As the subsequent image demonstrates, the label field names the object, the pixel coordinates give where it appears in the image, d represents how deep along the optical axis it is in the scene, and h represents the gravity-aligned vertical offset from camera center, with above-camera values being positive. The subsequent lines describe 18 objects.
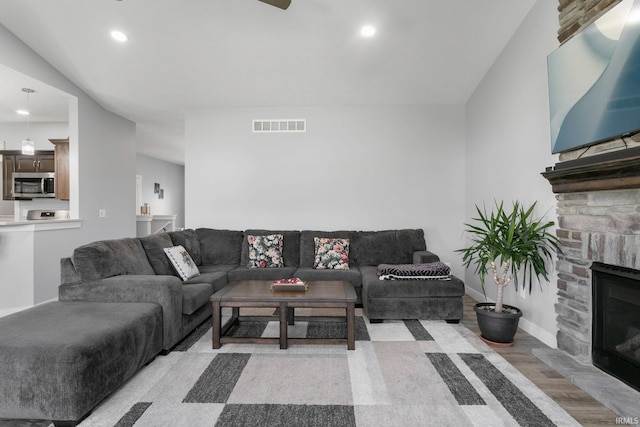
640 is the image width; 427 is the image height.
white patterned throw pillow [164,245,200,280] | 3.35 -0.51
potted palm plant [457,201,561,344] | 2.68 -0.33
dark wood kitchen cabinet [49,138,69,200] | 5.13 +0.78
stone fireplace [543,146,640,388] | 1.96 -0.12
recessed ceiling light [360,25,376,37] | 3.34 +1.91
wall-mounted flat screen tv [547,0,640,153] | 1.82 +0.85
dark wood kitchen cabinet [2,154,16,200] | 5.71 +0.75
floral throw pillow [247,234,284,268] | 4.12 -0.47
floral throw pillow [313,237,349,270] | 4.05 -0.50
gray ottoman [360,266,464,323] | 3.27 -0.87
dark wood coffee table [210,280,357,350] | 2.59 -0.71
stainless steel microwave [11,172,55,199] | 5.57 +0.51
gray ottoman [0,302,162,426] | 1.63 -0.78
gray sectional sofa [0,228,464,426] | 1.64 -0.68
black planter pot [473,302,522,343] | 2.69 -0.93
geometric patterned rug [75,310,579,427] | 1.76 -1.10
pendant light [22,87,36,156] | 4.65 +0.97
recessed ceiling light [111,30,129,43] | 3.50 +1.95
